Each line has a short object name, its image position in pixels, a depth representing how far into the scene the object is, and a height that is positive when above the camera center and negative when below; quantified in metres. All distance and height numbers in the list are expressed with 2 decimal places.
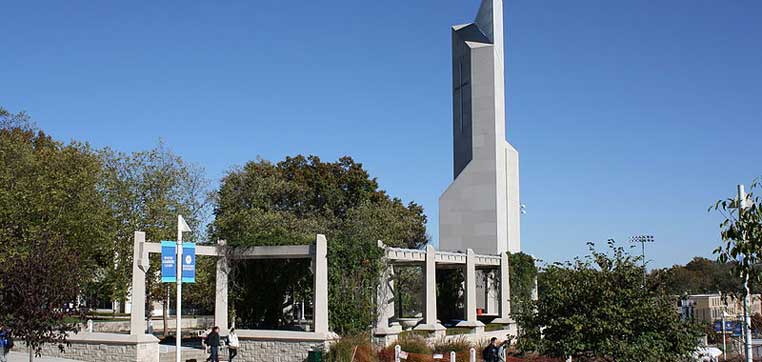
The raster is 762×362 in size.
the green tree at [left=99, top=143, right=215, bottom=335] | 34.41 +2.94
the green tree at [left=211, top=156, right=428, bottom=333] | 28.80 +3.03
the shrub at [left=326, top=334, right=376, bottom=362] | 24.39 -2.48
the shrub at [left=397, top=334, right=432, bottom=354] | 26.30 -2.49
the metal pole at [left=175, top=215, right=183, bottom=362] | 17.96 +0.03
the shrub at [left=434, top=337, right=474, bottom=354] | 27.20 -2.64
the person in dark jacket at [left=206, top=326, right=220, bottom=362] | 25.17 -2.25
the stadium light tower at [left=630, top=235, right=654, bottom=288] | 68.94 +2.61
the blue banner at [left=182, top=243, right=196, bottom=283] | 18.45 +0.26
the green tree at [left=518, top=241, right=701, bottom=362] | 14.09 -0.90
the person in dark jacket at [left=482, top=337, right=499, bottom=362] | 23.41 -2.44
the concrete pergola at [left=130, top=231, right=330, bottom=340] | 25.28 -0.01
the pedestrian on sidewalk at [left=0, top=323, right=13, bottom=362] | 19.52 -1.83
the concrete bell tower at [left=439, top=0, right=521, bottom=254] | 46.19 +6.72
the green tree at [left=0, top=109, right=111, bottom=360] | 18.03 +1.84
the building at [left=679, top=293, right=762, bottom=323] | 71.62 -3.30
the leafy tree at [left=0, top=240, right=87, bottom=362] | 17.92 -0.49
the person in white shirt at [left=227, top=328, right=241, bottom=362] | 26.20 -2.40
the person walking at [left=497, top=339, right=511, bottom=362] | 23.45 -2.50
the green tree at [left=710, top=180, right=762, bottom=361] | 7.96 +0.28
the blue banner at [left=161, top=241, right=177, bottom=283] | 17.91 +0.28
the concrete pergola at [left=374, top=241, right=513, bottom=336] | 30.33 -0.64
